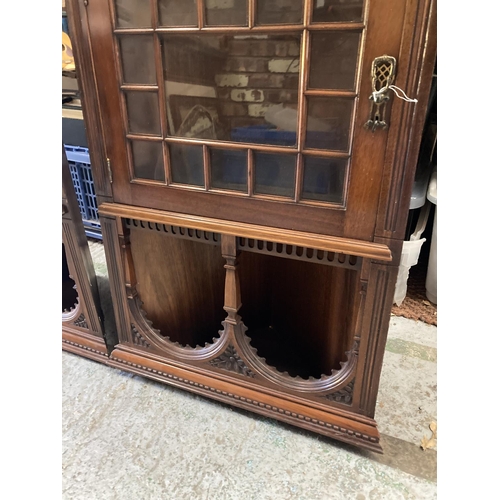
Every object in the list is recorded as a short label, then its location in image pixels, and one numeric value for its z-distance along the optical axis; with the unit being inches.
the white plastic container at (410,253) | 59.4
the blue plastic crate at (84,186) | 70.3
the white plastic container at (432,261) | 59.3
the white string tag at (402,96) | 28.3
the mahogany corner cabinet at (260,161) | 29.2
